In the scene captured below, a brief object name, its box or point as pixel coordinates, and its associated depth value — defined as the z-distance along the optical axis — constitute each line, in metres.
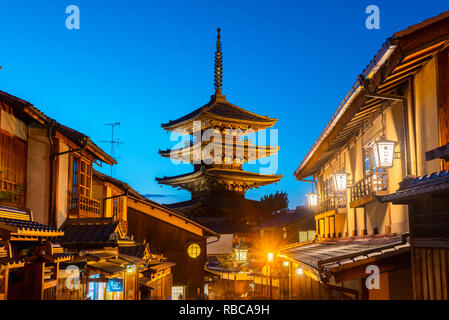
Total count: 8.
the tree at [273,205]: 50.38
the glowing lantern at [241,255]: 27.27
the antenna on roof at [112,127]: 31.56
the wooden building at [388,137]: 10.16
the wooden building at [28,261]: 10.27
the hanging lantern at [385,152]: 12.24
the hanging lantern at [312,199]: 27.16
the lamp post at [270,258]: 26.12
